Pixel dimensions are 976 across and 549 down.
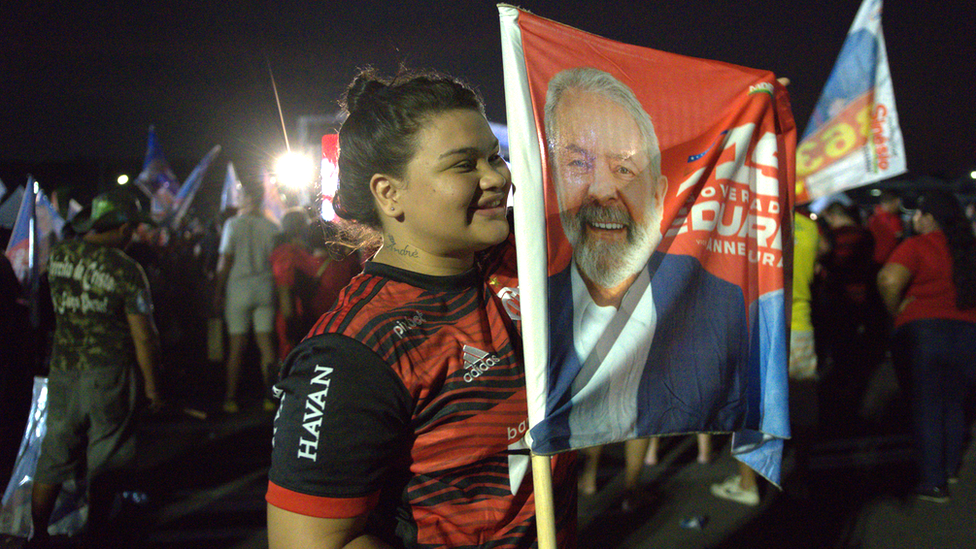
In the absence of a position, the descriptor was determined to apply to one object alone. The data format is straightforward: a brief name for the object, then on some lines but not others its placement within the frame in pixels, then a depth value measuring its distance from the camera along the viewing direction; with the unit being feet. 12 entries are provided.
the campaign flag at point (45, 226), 19.13
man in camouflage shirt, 12.60
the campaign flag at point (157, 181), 36.70
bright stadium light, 21.89
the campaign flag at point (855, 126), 11.55
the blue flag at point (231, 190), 41.09
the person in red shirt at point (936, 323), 14.40
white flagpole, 4.67
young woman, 4.12
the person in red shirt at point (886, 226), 26.22
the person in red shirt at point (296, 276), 21.22
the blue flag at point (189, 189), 34.32
